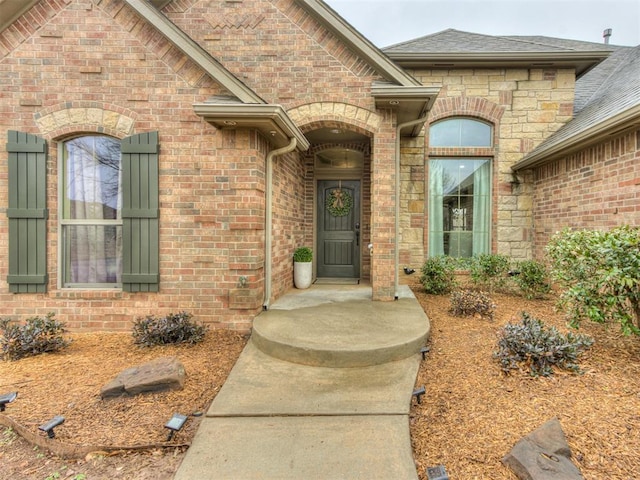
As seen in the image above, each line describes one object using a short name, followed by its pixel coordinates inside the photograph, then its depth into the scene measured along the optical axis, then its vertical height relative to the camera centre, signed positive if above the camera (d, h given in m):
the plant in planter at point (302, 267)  5.87 -0.56
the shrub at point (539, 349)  2.77 -0.99
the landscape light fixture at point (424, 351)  3.23 -1.16
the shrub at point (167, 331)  3.66 -1.10
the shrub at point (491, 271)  5.87 -0.63
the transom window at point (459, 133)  6.71 +2.16
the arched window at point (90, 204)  4.13 +0.41
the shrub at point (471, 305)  4.45 -0.96
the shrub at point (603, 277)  3.04 -0.40
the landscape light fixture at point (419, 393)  2.52 -1.23
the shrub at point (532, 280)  5.43 -0.73
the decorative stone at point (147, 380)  2.63 -1.21
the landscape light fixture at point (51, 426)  2.12 -1.27
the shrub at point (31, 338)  3.38 -1.10
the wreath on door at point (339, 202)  6.81 +0.72
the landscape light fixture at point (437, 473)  1.72 -1.29
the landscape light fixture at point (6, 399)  2.45 -1.25
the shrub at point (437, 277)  5.90 -0.75
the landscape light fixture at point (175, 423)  2.12 -1.26
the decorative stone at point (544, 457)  1.71 -1.23
